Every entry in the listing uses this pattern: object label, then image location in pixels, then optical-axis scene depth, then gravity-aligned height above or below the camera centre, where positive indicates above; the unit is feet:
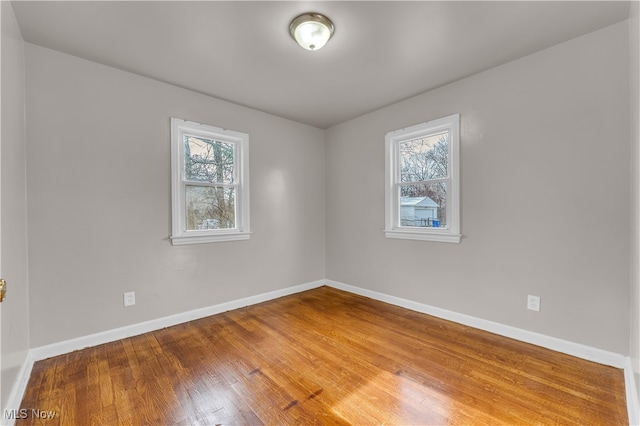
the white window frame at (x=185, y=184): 9.43 +1.04
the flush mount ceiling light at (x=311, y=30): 6.25 +4.28
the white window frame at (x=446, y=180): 9.40 +1.02
